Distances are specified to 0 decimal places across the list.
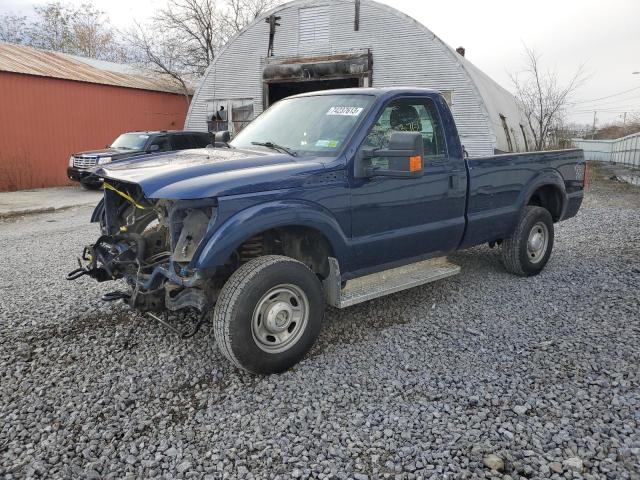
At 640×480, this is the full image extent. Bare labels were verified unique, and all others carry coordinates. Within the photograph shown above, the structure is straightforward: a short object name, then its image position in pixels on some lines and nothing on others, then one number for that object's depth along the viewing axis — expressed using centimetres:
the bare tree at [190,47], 2352
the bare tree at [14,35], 3223
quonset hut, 1225
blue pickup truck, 328
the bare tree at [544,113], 2156
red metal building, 1539
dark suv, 1384
